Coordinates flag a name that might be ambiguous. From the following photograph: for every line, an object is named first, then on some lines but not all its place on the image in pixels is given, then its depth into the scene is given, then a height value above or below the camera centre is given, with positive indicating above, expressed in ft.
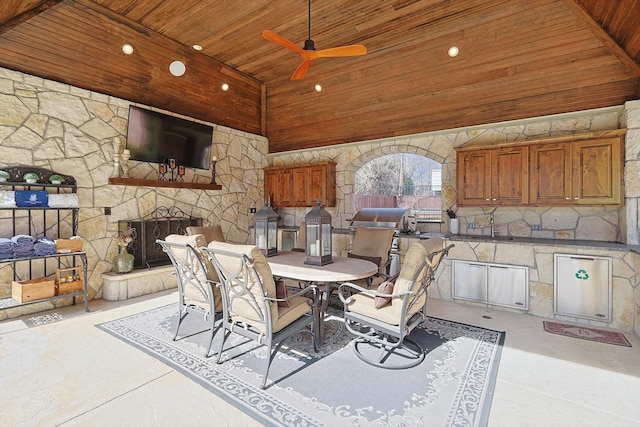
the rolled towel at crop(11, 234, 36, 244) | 11.62 -0.96
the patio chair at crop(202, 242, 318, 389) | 7.57 -2.28
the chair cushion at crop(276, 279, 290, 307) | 8.39 -2.10
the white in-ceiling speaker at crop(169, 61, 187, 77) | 16.79 +7.78
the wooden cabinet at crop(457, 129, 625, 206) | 12.19 +1.73
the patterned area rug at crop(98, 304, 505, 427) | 6.68 -4.20
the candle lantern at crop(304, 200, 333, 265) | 10.15 -0.75
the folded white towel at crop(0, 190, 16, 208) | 11.50 +0.52
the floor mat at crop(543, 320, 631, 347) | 10.42 -4.19
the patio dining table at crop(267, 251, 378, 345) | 8.99 -1.76
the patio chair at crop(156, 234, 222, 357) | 9.09 -1.98
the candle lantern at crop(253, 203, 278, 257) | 11.67 -0.63
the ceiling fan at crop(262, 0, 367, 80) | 10.14 +5.39
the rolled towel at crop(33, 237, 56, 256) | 12.02 -1.30
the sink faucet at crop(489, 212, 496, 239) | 15.28 -0.63
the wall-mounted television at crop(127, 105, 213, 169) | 15.96 +4.07
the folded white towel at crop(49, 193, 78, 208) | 12.64 +0.53
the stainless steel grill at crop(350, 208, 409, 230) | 16.76 -0.26
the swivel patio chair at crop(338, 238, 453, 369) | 7.95 -2.57
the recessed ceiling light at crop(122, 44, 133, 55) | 14.82 +7.75
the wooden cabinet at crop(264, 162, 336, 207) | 20.24 +1.95
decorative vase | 14.93 -2.33
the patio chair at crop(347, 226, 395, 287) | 13.07 -1.40
